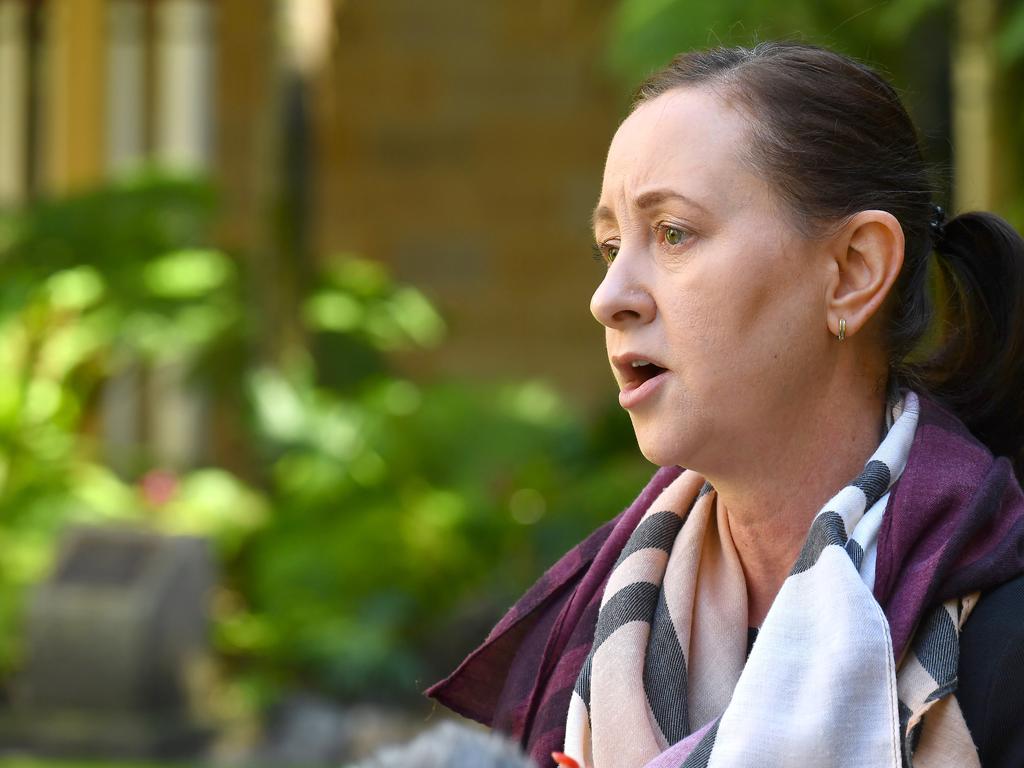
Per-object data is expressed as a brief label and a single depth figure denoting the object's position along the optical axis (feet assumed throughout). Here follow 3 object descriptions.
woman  9.77
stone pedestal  54.85
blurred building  83.30
